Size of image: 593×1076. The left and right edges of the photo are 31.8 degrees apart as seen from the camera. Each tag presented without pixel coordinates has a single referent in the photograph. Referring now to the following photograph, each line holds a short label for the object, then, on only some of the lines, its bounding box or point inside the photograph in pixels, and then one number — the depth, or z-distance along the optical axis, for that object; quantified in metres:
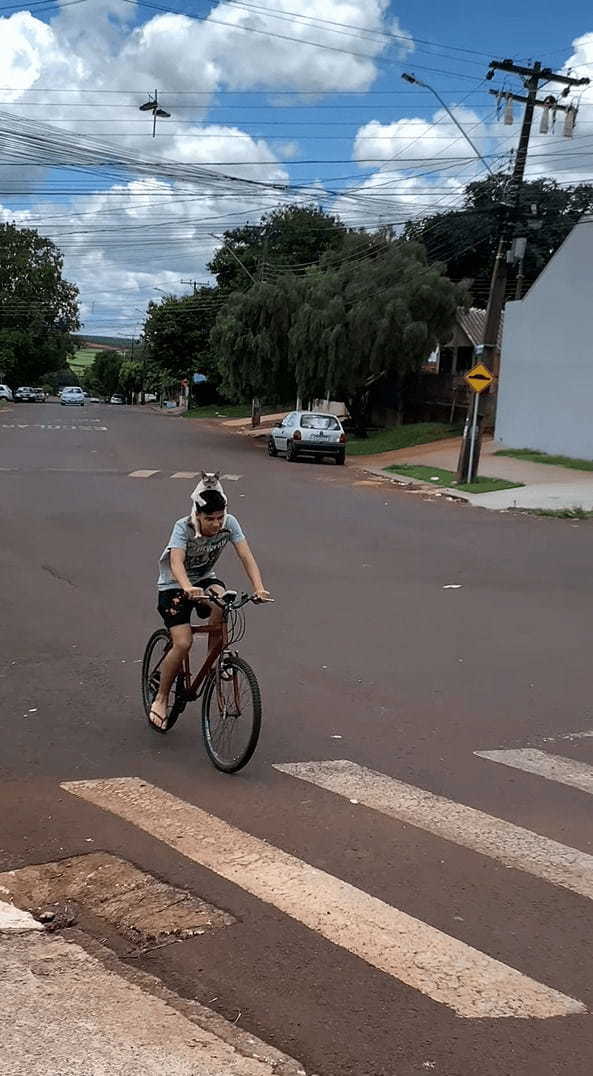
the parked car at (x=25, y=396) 92.12
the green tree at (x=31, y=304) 95.00
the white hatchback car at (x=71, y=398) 79.50
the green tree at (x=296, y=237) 65.62
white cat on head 6.00
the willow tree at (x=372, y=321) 35.84
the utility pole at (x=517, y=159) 23.36
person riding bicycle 6.03
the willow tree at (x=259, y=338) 38.28
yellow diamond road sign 23.38
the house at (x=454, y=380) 41.16
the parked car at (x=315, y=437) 30.69
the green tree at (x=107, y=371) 180.50
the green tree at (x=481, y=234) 53.03
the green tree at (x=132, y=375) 139.82
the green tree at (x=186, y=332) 76.12
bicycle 5.83
